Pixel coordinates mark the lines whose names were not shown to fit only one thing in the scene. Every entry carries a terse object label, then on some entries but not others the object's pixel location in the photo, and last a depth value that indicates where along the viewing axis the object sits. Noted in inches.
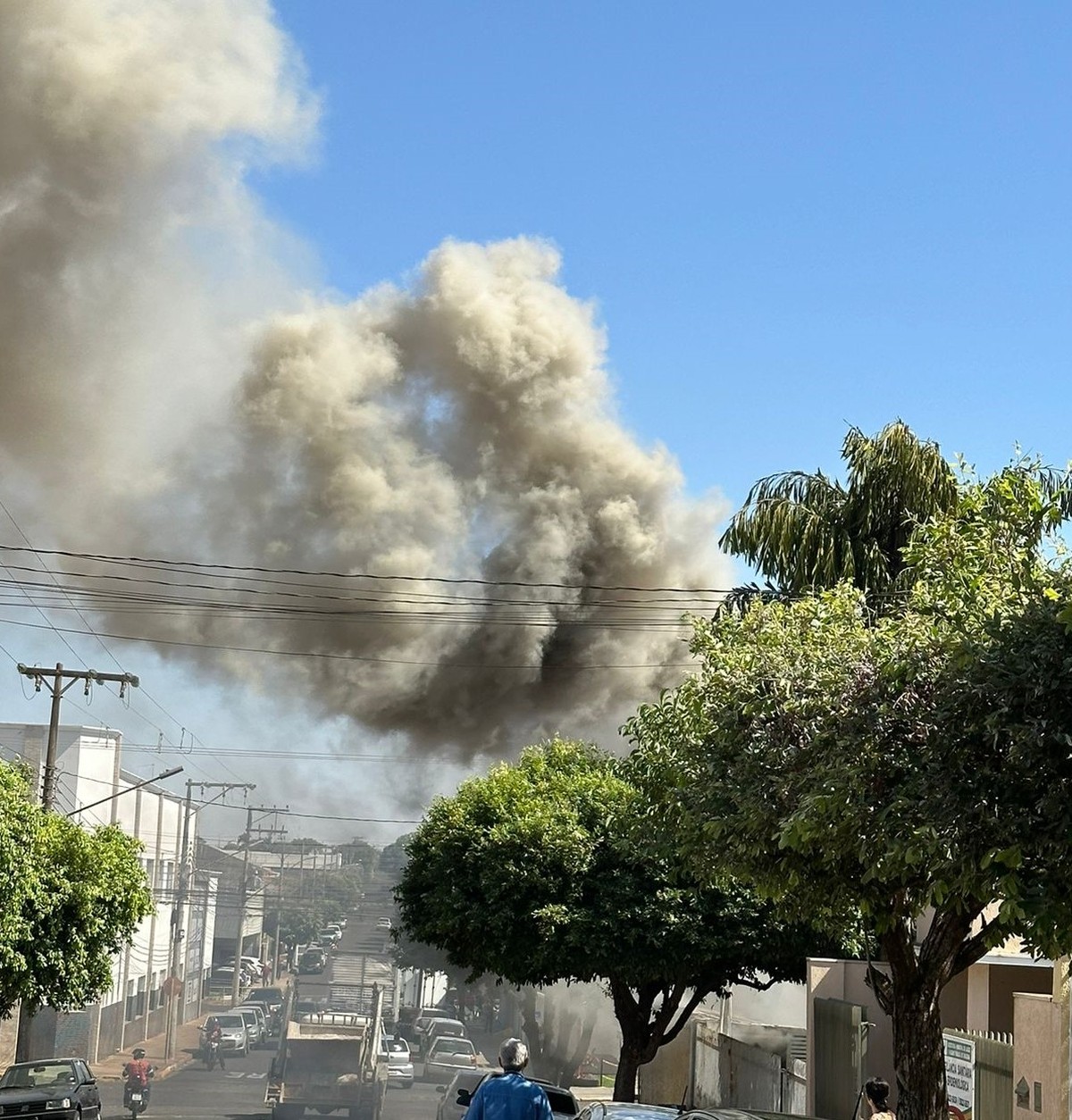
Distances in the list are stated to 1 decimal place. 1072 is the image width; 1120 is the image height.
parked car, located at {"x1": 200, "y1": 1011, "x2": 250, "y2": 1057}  2149.4
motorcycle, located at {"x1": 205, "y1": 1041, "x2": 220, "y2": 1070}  2100.1
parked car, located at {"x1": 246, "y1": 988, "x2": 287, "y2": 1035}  2532.7
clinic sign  520.4
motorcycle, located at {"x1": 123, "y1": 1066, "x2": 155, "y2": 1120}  1343.5
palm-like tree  853.8
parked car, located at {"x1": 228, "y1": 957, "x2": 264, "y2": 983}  3344.0
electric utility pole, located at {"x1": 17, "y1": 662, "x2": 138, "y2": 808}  1199.6
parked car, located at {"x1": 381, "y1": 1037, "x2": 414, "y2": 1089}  1772.9
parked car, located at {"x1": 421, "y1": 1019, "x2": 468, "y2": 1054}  2112.2
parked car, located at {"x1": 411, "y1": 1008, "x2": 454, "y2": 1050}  2328.2
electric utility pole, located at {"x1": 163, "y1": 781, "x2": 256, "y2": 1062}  2092.4
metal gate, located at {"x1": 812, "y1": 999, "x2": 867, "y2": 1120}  668.7
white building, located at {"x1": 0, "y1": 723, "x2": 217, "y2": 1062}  1955.0
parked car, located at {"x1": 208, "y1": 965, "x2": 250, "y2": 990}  3230.8
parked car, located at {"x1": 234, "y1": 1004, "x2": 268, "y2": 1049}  2330.2
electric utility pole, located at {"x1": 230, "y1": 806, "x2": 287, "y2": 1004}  2891.2
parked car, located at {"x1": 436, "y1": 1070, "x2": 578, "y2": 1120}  617.6
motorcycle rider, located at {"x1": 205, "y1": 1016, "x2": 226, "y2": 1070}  2098.9
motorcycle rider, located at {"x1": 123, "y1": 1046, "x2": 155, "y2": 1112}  1355.8
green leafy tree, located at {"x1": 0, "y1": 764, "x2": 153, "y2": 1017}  838.5
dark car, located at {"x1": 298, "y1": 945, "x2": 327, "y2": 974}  3484.3
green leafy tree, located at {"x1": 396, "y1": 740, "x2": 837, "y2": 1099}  889.5
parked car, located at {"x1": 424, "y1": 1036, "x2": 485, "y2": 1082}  1779.0
